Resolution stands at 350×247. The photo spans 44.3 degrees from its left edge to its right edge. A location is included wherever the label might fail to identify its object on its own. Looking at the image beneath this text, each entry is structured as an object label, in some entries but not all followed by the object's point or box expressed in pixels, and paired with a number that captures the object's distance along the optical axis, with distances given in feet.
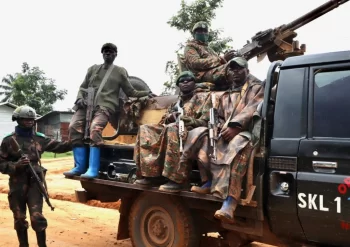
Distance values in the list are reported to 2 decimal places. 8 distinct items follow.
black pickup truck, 10.94
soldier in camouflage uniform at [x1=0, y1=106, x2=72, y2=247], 17.57
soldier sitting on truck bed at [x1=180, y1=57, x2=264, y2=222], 12.34
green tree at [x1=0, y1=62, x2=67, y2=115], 127.03
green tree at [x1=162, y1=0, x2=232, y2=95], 47.88
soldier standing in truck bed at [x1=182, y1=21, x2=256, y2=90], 18.78
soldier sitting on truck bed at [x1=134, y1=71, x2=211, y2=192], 14.11
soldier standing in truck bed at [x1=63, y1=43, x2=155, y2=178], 18.50
